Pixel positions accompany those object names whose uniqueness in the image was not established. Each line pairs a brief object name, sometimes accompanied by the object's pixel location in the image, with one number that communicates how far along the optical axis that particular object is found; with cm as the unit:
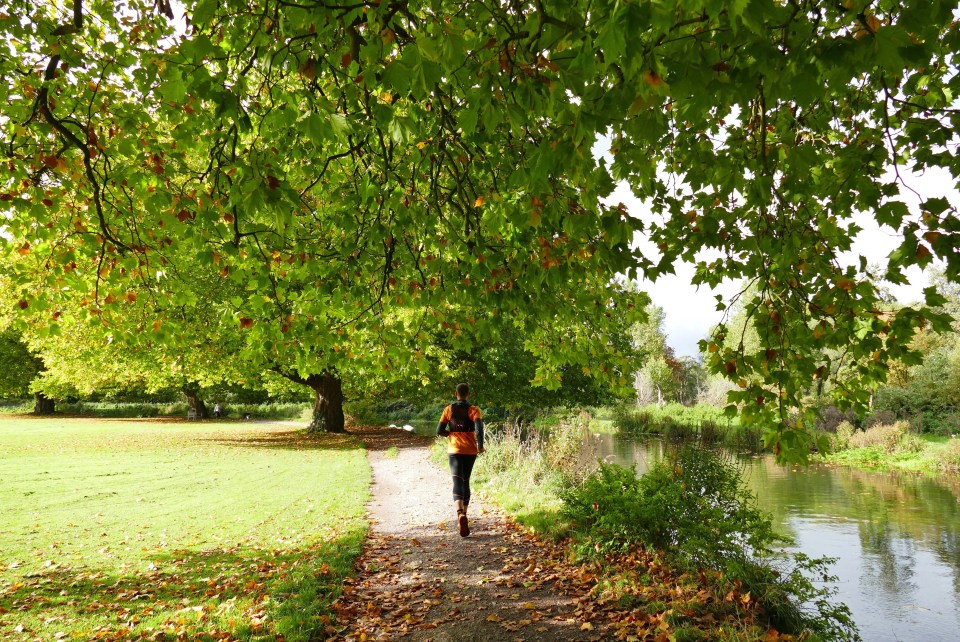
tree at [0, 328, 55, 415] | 4178
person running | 824
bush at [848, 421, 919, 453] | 2453
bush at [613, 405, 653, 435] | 3679
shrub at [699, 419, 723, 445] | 2832
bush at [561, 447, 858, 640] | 598
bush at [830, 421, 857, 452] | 2644
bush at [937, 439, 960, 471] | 2081
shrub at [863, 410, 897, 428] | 3017
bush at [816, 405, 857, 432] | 3033
